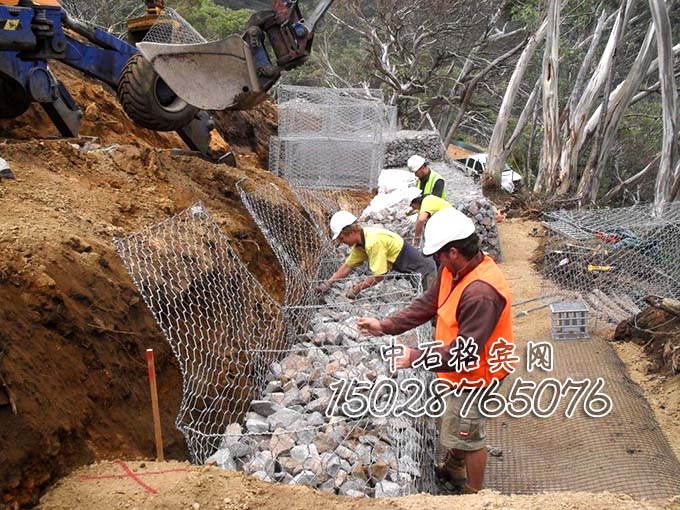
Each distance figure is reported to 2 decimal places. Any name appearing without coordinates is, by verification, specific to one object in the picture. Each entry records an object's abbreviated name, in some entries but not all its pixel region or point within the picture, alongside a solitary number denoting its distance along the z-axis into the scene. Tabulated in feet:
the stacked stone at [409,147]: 45.80
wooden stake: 9.66
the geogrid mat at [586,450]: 12.59
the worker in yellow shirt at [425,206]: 22.98
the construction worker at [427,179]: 25.94
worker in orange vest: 10.43
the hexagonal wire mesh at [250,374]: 11.49
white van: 55.07
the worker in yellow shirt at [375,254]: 18.22
